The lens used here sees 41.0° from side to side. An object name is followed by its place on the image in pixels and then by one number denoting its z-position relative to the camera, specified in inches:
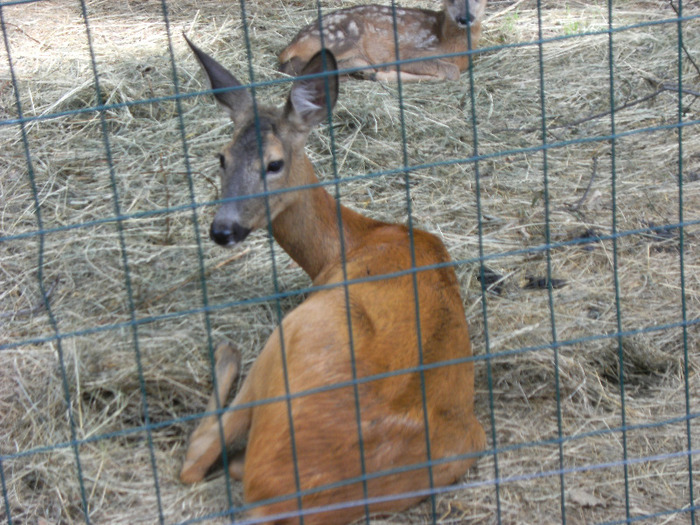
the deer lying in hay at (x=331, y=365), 121.3
